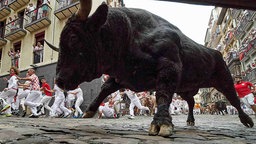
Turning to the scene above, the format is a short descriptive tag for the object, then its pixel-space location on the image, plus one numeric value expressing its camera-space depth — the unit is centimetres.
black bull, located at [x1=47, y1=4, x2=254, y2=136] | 288
